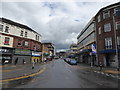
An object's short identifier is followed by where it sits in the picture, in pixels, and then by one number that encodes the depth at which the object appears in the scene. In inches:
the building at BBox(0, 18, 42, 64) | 942.9
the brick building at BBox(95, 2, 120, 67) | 862.5
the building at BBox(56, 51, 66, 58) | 7000.0
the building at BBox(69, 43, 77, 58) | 3315.0
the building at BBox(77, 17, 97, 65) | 1136.2
